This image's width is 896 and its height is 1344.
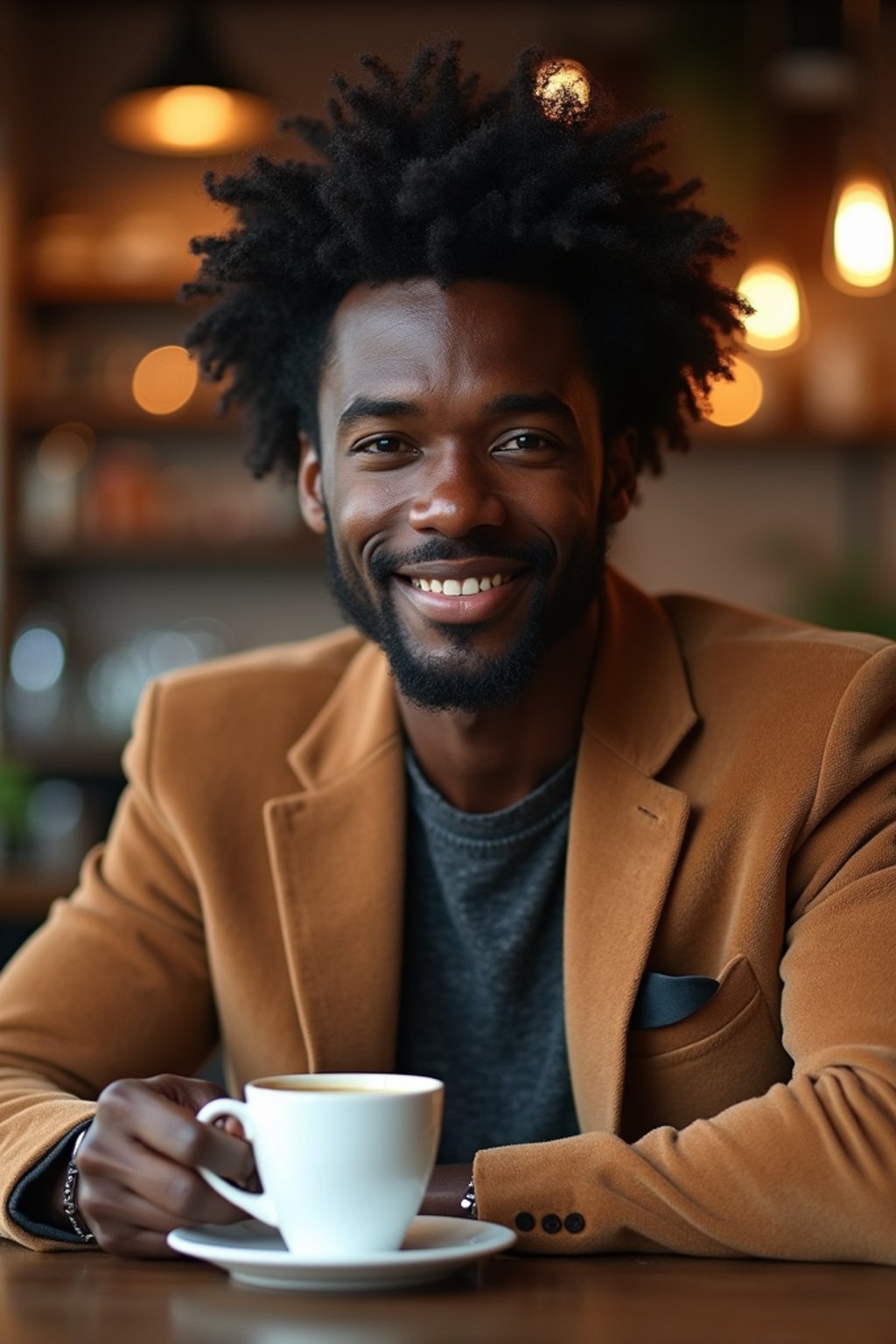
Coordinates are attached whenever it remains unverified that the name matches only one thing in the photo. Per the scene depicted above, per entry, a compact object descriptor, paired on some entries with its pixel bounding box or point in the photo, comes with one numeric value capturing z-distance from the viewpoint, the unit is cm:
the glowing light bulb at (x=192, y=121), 288
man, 138
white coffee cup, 112
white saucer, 111
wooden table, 108
